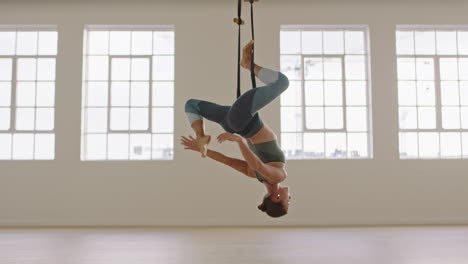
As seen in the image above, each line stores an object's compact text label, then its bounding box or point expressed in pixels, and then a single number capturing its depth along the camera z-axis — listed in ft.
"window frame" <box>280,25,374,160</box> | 22.16
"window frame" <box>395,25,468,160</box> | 22.39
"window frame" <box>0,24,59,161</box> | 22.11
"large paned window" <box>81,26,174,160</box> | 22.12
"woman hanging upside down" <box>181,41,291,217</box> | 8.95
